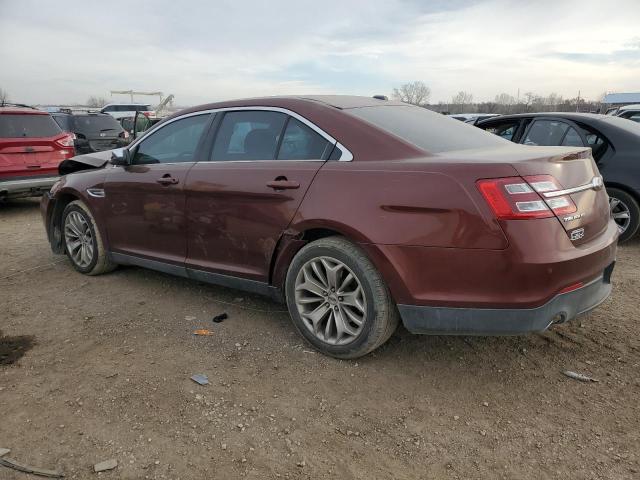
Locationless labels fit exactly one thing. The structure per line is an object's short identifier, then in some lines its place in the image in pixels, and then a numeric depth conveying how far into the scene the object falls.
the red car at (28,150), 7.84
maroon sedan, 2.56
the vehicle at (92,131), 12.85
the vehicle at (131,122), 23.35
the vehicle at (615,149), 5.59
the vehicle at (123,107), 32.53
